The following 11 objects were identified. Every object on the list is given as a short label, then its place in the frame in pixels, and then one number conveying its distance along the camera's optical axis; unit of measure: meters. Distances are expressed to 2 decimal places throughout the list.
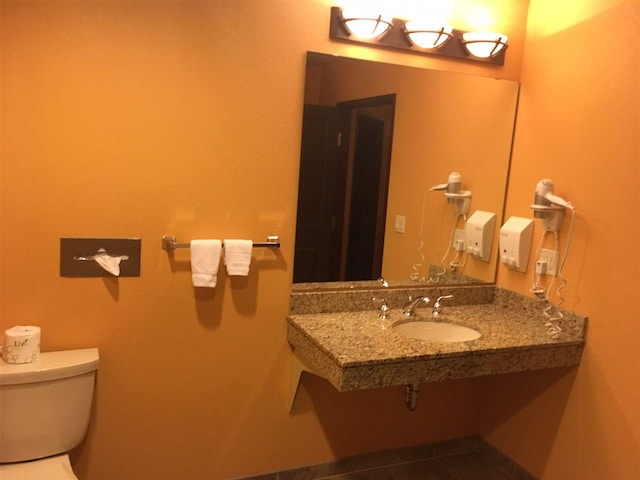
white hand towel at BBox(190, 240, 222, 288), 1.97
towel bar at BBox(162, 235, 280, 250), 1.96
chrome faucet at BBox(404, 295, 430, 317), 2.28
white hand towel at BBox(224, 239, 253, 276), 2.01
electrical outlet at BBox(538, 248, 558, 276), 2.21
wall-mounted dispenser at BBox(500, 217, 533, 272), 2.33
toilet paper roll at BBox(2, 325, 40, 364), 1.74
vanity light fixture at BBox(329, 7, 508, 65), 2.07
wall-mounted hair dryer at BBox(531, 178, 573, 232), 2.16
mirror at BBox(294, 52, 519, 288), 2.15
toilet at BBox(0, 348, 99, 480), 1.71
